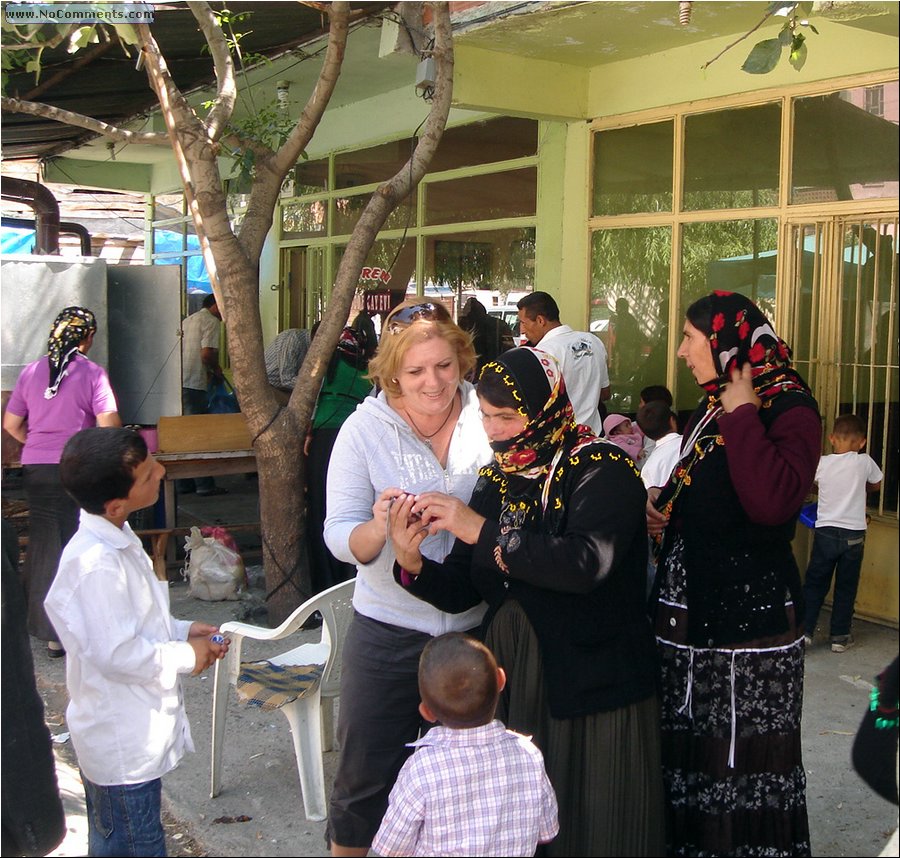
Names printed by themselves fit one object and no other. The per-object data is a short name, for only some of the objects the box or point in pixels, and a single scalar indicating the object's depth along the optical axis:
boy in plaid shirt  2.25
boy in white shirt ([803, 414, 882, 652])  5.56
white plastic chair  3.80
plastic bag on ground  6.70
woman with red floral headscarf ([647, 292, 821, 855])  2.81
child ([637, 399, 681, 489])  4.92
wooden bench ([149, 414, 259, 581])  7.13
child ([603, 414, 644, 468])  6.63
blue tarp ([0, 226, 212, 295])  15.53
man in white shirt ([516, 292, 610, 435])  6.34
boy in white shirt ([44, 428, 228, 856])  2.62
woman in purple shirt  5.77
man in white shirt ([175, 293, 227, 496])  10.67
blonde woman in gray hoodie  2.86
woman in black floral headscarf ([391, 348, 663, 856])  2.53
